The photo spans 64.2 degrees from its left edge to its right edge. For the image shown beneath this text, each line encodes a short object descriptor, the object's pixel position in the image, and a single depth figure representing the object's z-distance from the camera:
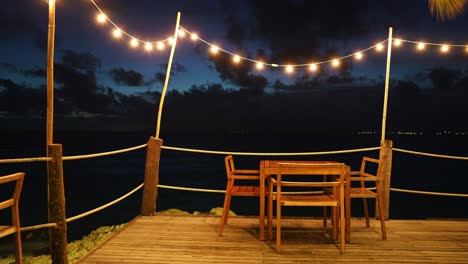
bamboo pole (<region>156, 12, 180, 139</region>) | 4.60
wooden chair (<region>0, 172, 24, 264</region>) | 2.23
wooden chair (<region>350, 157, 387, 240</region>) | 3.48
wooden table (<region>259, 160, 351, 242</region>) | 3.31
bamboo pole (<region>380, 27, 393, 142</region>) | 4.38
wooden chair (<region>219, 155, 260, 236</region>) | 3.54
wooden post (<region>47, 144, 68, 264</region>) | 2.66
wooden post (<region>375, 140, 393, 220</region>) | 4.22
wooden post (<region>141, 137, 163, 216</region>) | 4.47
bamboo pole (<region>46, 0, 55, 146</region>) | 2.60
